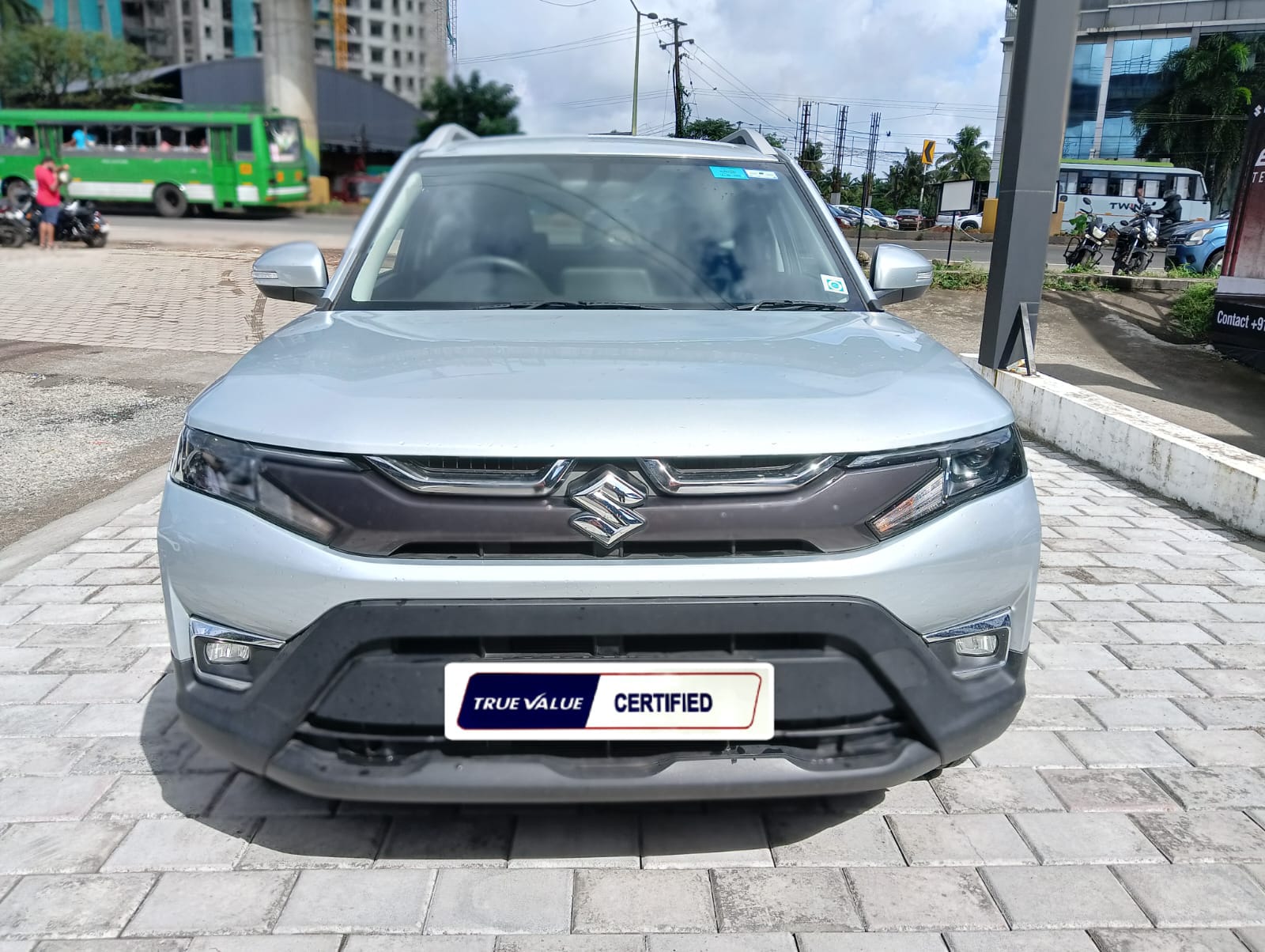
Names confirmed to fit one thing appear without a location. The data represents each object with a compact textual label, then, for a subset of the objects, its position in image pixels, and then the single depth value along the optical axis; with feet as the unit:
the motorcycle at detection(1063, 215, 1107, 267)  53.57
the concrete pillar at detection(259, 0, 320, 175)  110.32
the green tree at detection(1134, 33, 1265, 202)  156.35
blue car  54.24
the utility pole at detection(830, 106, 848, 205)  207.21
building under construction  185.16
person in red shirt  60.85
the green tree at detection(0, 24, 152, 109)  152.15
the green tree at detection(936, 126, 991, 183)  286.46
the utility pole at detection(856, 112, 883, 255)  252.87
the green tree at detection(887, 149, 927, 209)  295.69
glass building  186.60
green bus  96.22
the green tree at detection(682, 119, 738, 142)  142.61
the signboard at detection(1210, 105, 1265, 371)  25.77
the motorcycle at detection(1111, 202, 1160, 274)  55.77
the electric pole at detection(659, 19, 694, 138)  166.40
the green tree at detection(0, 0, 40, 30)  168.35
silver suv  6.33
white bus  124.57
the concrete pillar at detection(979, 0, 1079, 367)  23.35
